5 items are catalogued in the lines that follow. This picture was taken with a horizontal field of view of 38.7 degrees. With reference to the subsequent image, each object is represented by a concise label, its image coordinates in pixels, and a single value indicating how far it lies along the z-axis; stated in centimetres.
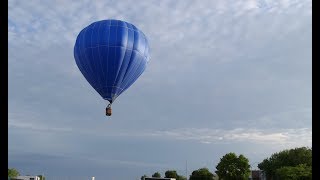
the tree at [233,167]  8912
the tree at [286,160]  9831
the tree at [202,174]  11288
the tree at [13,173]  12356
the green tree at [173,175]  12394
